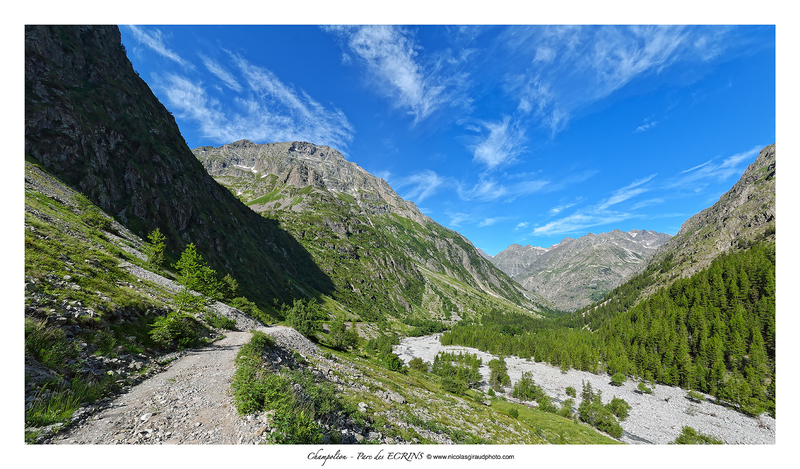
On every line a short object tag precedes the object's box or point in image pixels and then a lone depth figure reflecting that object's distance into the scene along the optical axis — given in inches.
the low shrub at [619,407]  2637.8
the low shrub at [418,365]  3497.8
